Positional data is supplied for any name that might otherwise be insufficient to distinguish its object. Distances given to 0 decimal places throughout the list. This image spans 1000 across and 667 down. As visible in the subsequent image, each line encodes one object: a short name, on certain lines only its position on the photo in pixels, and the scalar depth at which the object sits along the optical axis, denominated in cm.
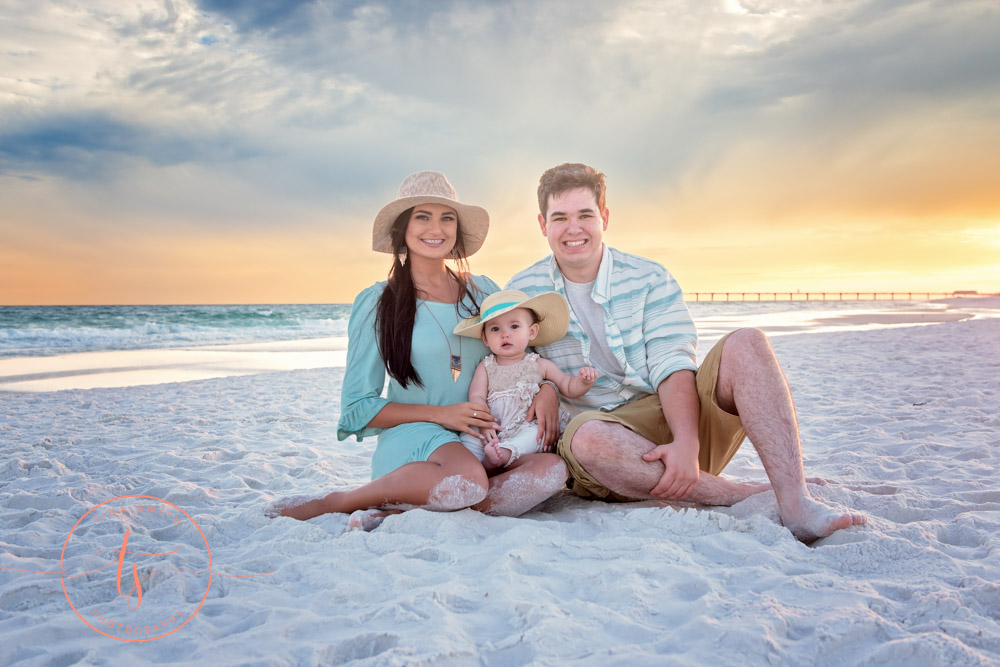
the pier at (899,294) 7583
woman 286
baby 304
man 259
